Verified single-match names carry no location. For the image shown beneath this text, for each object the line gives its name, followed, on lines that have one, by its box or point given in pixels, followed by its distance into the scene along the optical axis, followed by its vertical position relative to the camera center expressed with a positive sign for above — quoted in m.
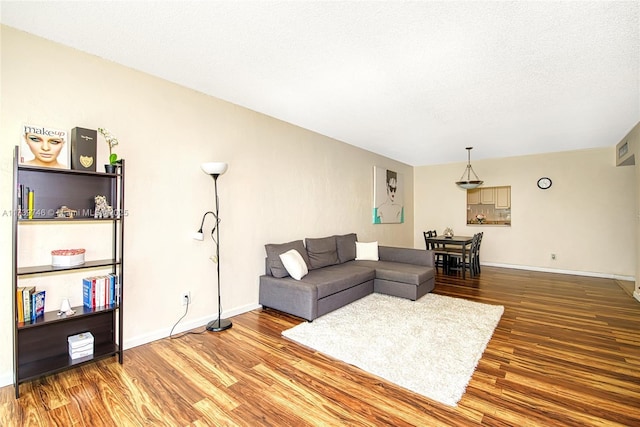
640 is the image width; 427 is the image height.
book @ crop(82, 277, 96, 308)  2.32 -0.63
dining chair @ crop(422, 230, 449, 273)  5.81 -0.75
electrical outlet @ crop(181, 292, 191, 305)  3.08 -0.89
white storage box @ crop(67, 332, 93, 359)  2.25 -1.03
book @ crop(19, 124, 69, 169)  2.11 +0.49
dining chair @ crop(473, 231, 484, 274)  5.93 -0.92
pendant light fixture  5.77 +0.94
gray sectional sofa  3.39 -0.81
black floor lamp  3.00 -0.20
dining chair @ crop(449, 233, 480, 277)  5.52 -0.78
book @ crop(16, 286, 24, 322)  1.99 -0.63
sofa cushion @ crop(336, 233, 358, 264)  4.82 -0.56
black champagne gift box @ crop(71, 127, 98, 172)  2.24 +0.51
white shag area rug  2.20 -1.21
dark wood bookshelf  1.99 -0.41
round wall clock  6.16 +0.69
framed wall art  6.31 +0.43
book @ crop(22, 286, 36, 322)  2.03 -0.63
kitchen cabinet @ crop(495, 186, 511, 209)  6.64 +0.41
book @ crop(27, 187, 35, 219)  2.06 +0.08
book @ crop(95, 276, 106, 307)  2.35 -0.62
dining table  5.46 -0.51
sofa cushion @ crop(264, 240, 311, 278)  3.70 -0.56
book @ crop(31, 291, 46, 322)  2.07 -0.66
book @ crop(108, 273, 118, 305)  2.40 -0.61
